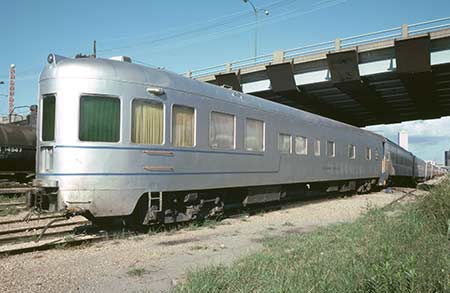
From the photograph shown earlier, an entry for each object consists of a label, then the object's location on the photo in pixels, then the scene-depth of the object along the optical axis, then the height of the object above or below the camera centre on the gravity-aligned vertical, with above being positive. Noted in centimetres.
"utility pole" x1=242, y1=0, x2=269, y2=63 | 3364 +1161
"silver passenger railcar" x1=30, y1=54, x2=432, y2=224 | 800 +28
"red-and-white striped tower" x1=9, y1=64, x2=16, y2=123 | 5754 +1008
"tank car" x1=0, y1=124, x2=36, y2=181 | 1667 +10
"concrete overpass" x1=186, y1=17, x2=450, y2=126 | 2125 +489
